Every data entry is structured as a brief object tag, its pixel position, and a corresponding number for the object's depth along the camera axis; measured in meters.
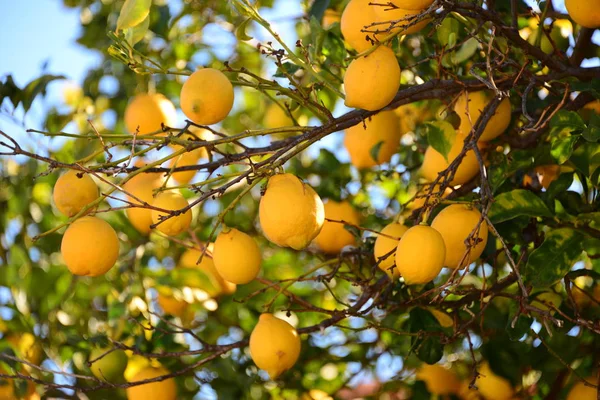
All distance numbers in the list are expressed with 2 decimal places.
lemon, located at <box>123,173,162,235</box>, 2.56
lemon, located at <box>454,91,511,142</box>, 2.55
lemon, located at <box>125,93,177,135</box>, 2.95
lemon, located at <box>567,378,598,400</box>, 2.60
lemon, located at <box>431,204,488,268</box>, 2.42
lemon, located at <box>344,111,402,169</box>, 2.79
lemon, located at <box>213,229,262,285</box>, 2.44
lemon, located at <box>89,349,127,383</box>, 2.81
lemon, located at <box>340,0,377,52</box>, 2.45
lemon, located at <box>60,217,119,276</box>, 2.42
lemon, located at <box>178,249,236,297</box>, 3.03
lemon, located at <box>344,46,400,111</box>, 2.36
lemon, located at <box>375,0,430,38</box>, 2.35
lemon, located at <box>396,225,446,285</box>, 2.34
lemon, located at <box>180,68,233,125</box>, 2.42
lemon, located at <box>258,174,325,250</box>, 2.36
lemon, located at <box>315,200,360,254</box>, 2.90
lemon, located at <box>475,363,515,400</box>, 2.88
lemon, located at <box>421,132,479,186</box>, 2.57
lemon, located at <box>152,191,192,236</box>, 2.41
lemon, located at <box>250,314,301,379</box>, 2.51
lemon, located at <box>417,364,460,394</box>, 3.02
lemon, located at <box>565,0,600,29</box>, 2.47
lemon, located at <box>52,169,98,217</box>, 2.47
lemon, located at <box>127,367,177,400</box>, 2.77
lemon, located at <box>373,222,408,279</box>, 2.46
